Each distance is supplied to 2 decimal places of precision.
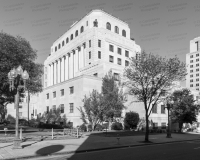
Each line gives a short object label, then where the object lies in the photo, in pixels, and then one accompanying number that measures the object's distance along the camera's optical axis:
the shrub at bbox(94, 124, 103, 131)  34.70
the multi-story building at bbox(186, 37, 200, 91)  130.62
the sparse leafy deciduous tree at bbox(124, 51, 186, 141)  21.17
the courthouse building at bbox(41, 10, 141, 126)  40.10
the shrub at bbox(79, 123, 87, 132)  33.94
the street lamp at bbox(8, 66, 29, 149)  13.99
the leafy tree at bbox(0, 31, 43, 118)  22.59
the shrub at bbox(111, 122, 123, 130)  37.62
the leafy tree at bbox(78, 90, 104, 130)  32.25
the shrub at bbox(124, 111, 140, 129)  38.84
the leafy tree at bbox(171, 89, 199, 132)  37.34
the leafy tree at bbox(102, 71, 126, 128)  31.31
